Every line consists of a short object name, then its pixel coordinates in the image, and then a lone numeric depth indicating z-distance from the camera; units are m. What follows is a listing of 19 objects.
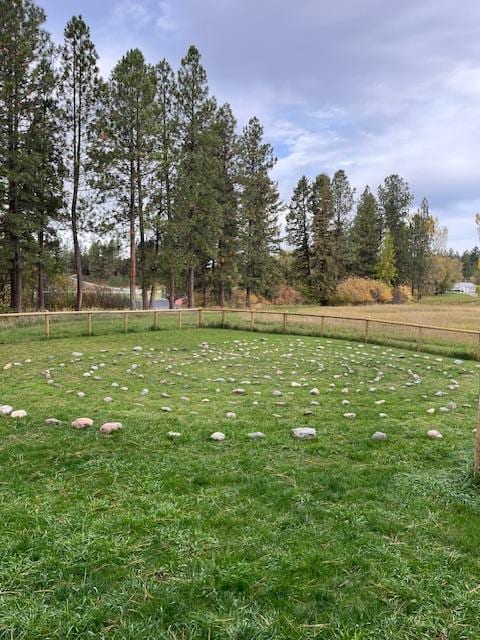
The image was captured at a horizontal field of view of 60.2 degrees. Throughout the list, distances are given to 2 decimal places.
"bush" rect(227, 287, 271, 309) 32.58
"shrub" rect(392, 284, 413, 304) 41.28
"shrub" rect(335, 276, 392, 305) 36.75
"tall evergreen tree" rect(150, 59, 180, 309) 21.86
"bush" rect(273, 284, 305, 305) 36.03
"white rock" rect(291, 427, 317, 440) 4.16
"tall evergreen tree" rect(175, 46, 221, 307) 22.92
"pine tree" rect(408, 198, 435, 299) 45.34
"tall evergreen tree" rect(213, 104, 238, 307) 27.88
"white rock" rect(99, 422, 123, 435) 4.12
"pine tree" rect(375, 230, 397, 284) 41.97
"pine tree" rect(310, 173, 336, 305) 35.44
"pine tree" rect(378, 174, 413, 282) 46.16
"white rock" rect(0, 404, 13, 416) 4.66
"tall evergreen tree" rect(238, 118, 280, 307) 29.31
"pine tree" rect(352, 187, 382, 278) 42.41
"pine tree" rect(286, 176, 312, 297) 35.94
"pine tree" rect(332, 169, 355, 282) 37.56
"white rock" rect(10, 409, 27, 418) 4.53
